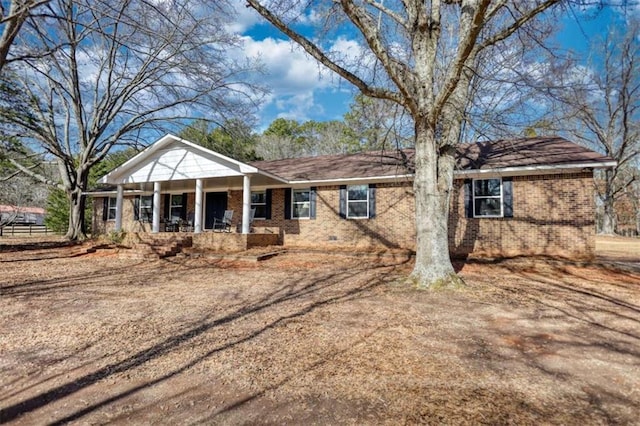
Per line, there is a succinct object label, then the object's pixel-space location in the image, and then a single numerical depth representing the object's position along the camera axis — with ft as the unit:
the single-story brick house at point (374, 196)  34.40
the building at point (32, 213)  145.26
